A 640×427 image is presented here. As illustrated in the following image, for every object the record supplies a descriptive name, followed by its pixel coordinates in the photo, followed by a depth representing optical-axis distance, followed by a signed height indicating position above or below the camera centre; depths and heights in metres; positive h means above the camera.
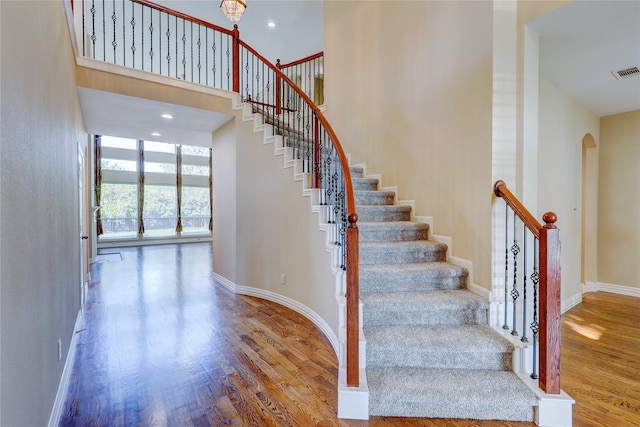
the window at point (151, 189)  9.34 +0.66
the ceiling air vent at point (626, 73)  3.11 +1.46
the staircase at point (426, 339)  1.91 -1.01
